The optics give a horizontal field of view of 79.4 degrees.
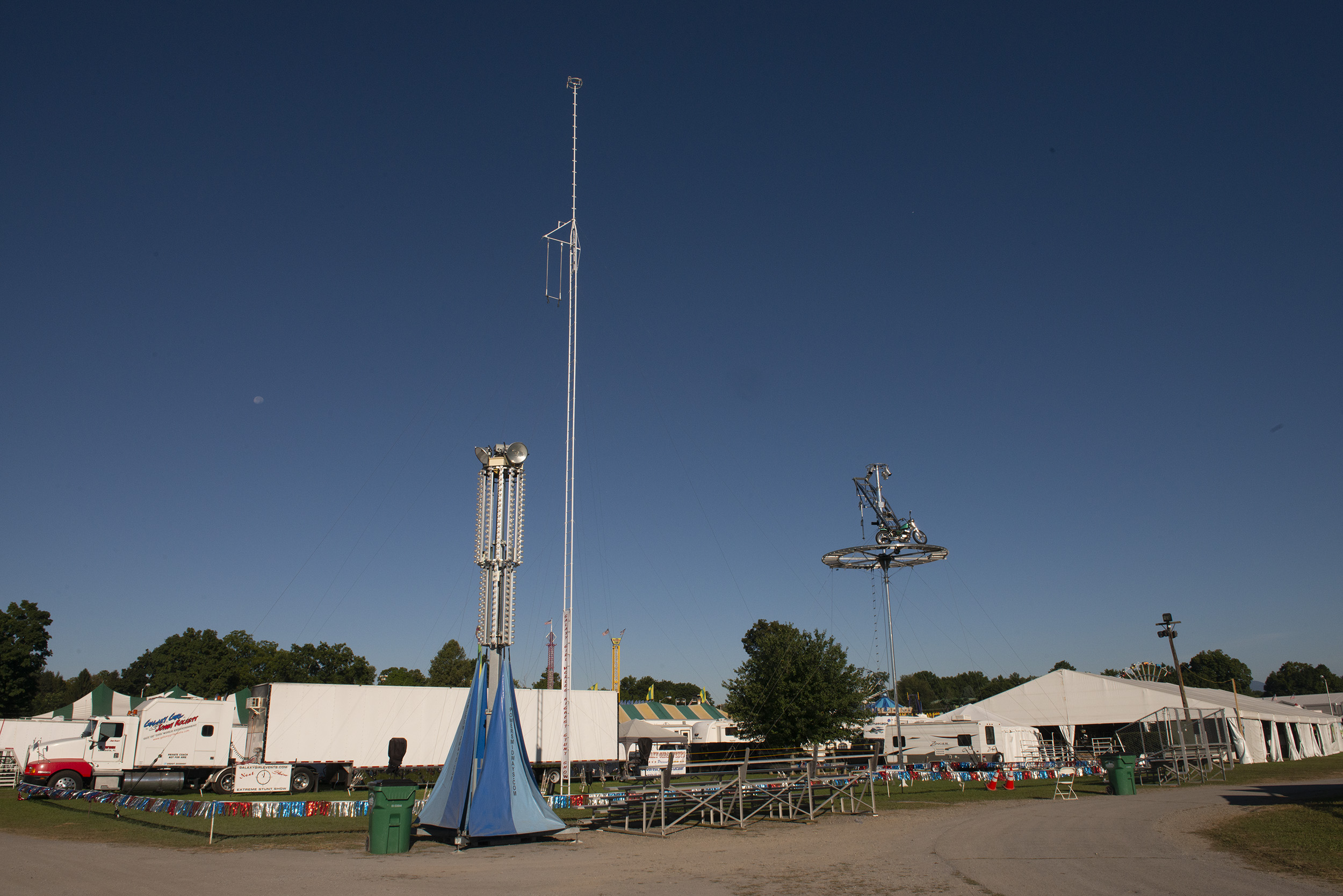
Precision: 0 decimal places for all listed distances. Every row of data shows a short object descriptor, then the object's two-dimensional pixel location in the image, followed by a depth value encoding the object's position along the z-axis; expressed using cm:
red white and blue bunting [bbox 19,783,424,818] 1961
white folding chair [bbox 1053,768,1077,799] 2567
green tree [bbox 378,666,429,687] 7506
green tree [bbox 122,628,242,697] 7138
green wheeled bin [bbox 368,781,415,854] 1451
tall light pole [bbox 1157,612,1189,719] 3753
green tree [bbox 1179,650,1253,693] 12644
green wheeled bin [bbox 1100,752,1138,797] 2634
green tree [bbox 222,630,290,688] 7119
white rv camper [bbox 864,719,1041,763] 4091
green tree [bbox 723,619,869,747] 3719
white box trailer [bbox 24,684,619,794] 2675
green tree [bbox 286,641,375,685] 6994
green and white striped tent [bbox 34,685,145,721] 5022
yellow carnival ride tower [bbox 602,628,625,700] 9200
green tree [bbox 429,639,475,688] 7638
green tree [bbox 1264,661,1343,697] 15362
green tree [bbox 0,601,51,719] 4997
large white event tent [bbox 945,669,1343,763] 4731
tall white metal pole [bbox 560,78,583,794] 2114
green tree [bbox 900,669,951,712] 16900
